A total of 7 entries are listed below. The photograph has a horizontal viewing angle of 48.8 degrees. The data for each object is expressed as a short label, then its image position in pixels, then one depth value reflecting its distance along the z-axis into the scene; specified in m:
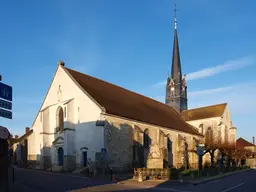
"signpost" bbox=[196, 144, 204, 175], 25.51
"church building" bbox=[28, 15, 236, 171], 29.12
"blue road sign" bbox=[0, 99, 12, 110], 7.72
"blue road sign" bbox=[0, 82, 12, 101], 7.76
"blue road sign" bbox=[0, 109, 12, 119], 7.71
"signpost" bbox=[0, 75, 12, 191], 7.77
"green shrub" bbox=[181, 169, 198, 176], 24.63
